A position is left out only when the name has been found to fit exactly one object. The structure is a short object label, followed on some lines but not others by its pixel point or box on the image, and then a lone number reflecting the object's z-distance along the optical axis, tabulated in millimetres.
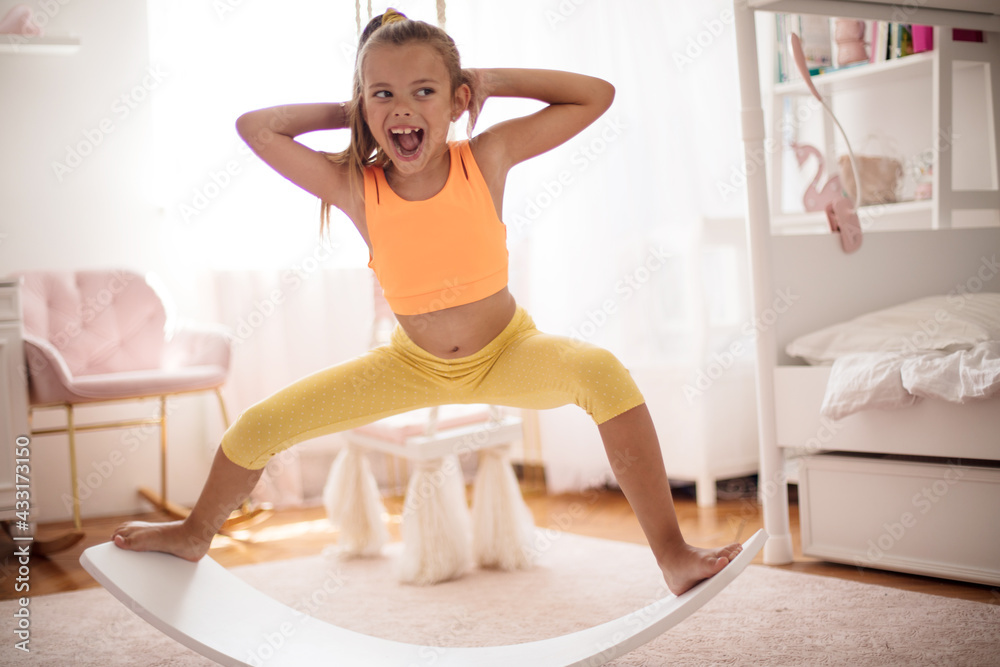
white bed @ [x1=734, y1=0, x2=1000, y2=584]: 1696
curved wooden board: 1210
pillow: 1772
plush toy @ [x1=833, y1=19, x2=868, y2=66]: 2512
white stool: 2018
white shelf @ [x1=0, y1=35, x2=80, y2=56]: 2588
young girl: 1347
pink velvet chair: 2686
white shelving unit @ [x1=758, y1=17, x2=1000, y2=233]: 2234
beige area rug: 1420
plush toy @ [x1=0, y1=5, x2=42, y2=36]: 2588
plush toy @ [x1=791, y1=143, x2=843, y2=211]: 2213
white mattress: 1655
